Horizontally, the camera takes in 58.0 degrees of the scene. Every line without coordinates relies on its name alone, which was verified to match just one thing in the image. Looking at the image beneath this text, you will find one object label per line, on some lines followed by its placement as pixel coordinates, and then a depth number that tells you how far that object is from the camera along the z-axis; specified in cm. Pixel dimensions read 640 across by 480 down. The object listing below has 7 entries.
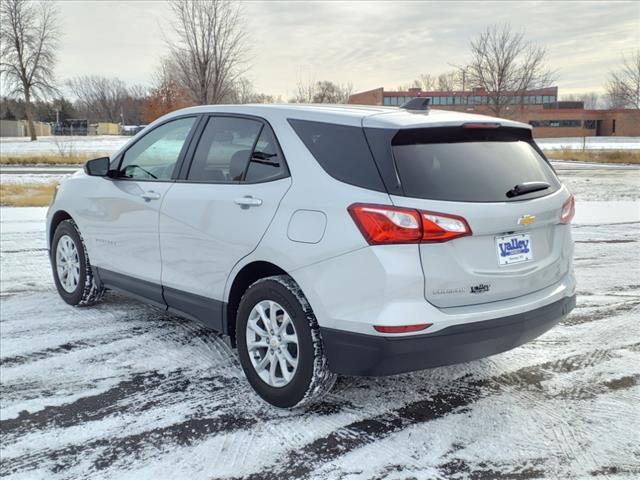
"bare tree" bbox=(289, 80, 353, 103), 3425
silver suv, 289
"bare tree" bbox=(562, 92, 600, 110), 10162
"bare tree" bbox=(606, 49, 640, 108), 4372
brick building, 6800
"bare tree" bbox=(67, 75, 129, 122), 12256
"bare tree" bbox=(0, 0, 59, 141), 5341
